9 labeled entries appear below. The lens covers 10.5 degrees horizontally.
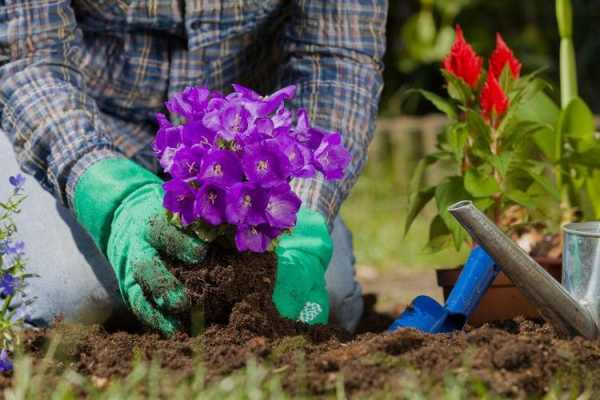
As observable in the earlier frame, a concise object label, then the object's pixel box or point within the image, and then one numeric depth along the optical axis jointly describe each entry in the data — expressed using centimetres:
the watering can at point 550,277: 322
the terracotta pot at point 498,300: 354
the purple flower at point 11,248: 324
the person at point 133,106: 341
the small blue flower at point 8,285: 322
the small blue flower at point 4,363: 317
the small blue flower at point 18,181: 325
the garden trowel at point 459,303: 336
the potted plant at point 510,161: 361
